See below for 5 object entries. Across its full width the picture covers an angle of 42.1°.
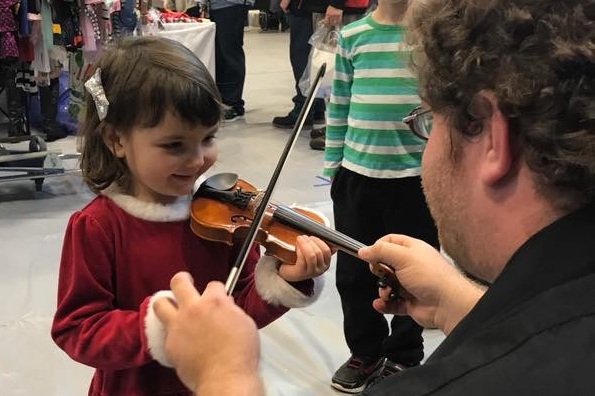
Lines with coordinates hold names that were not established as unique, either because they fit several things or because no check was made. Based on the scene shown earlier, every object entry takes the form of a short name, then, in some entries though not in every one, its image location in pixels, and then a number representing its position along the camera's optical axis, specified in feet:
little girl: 4.14
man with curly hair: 2.23
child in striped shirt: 6.95
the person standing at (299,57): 15.94
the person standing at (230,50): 16.87
